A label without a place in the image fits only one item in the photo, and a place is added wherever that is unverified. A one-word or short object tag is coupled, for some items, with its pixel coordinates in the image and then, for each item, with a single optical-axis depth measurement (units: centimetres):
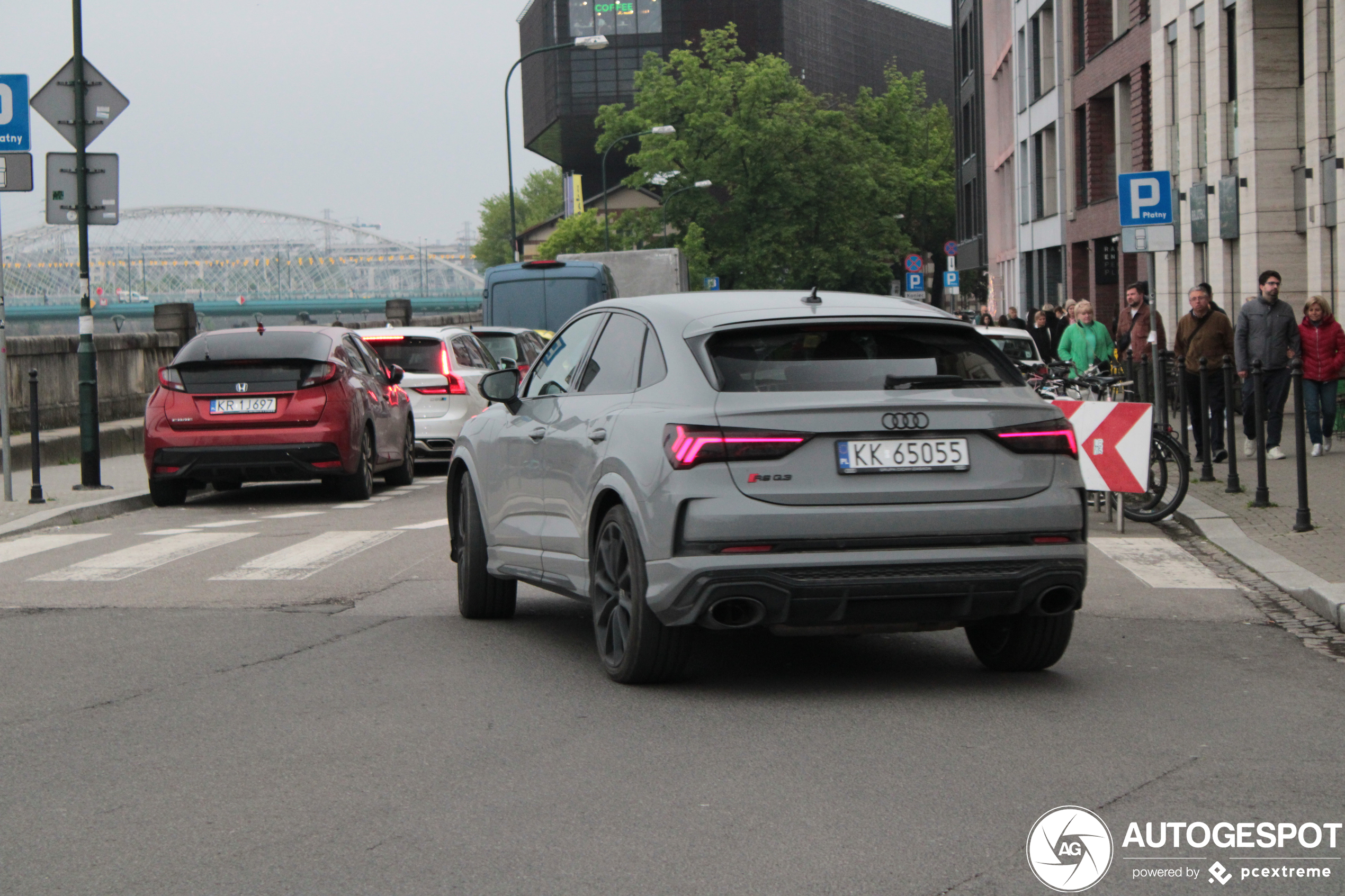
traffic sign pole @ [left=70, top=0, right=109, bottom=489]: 1697
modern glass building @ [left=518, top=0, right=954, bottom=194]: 10969
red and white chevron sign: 1297
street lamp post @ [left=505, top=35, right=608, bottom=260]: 4381
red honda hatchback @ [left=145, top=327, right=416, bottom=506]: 1538
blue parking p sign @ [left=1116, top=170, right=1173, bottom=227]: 1644
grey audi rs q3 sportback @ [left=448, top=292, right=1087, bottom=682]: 639
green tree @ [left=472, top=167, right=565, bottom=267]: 15888
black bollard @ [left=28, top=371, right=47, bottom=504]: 1571
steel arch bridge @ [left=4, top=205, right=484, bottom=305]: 18012
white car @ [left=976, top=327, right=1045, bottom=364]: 2262
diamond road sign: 1722
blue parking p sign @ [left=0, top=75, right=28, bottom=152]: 1556
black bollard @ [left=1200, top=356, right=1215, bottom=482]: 1538
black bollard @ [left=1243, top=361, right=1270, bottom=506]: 1299
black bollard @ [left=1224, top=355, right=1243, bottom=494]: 1462
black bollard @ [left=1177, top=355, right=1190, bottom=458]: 1620
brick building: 3453
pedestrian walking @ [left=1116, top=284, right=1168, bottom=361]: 2089
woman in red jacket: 1730
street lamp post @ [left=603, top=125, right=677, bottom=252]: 6469
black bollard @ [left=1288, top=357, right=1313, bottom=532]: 1174
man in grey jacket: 1741
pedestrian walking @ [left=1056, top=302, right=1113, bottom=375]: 2009
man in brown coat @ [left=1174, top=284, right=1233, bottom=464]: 1784
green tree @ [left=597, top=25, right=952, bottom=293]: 7344
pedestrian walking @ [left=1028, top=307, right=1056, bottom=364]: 2784
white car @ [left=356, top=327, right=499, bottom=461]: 1972
